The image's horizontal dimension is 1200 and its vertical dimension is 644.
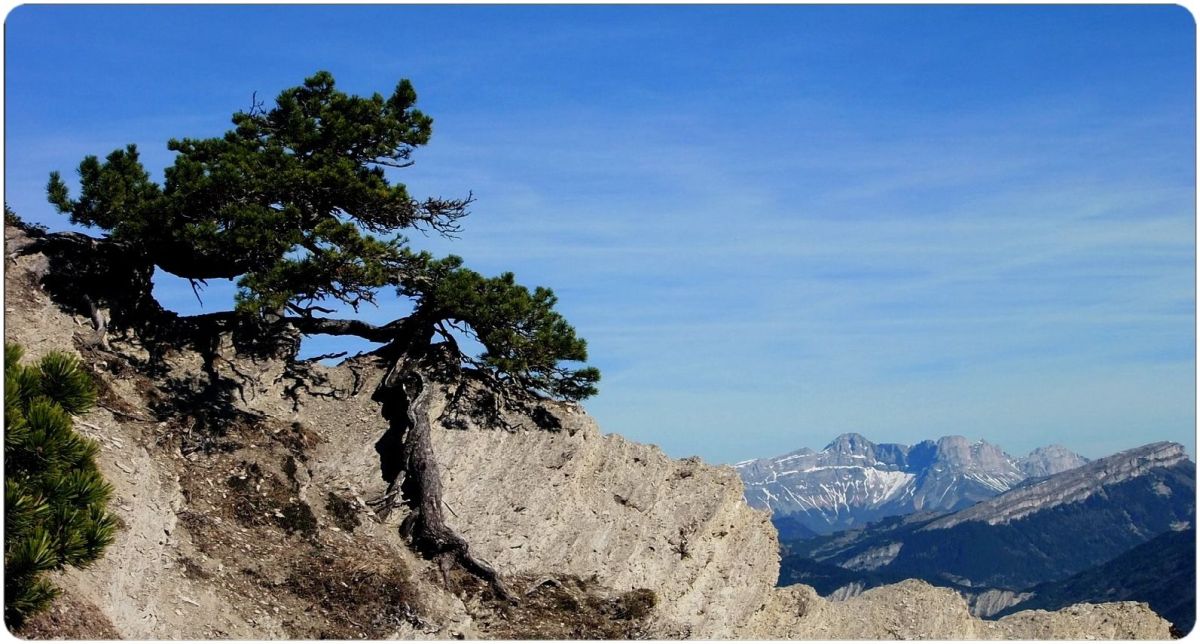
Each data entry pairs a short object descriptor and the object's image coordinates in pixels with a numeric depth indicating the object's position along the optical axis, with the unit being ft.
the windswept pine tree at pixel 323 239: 117.39
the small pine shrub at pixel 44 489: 67.00
